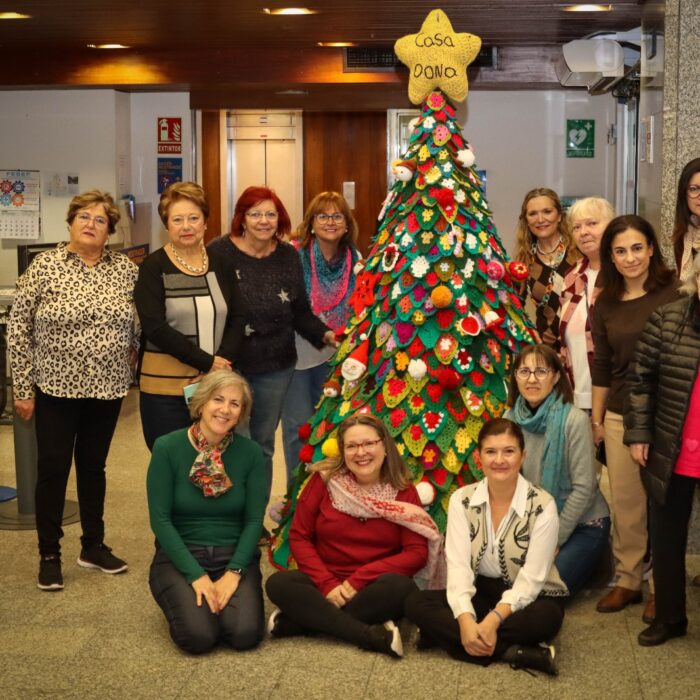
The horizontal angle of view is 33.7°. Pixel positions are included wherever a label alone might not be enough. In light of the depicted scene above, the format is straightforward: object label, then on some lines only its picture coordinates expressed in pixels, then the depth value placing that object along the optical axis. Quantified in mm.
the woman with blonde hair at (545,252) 4535
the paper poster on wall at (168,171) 8961
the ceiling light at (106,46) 7523
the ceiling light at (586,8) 5949
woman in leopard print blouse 4082
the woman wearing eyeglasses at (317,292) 4789
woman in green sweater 3621
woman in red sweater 3604
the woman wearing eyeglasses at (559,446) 3842
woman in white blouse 3443
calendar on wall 8523
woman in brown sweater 3736
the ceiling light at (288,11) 5997
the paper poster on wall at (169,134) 8875
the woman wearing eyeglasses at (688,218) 3756
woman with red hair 4426
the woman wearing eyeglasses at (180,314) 4051
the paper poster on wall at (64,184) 8602
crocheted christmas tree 4016
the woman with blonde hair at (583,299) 4219
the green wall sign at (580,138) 8922
